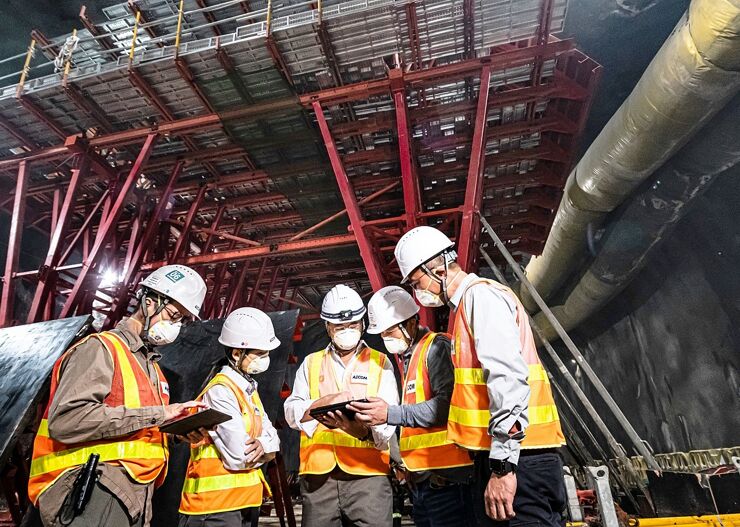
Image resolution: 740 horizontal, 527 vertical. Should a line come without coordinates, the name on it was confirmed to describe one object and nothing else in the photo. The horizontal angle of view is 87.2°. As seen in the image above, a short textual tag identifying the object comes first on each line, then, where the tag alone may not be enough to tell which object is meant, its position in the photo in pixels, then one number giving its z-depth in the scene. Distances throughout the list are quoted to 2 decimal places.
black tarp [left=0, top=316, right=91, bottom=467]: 3.82
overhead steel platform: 5.54
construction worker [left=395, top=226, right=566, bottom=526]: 1.65
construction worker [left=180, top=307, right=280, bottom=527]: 2.50
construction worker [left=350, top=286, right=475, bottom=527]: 2.26
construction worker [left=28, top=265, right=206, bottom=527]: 2.03
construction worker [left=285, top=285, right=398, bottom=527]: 2.46
